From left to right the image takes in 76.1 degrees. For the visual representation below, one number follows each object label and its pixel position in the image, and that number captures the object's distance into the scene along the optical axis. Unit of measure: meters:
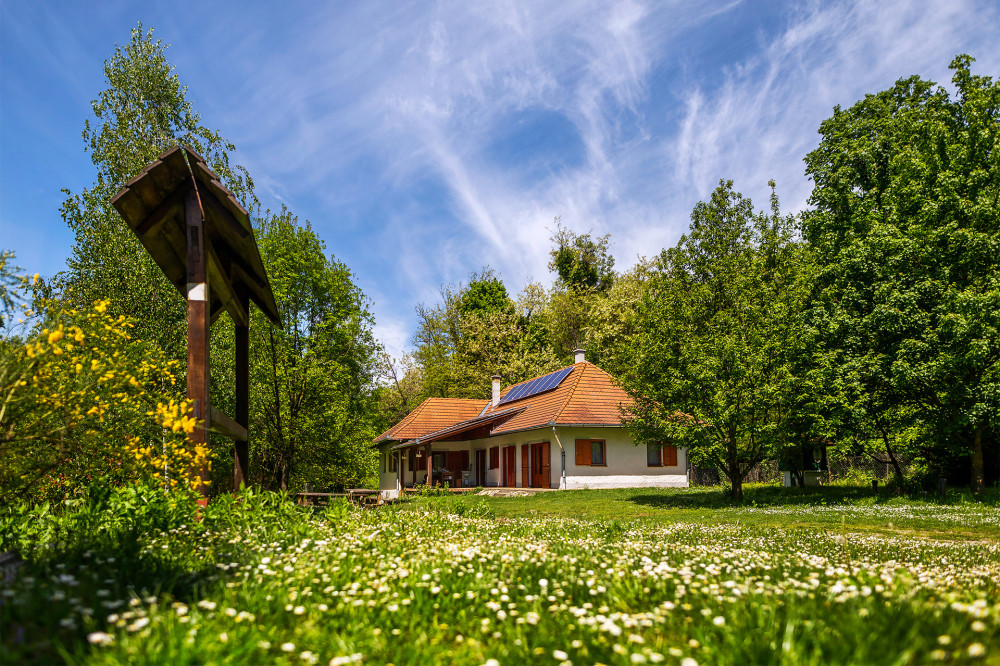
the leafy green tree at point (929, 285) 17.41
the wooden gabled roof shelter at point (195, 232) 7.63
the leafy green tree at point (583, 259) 54.16
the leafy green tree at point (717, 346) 18.36
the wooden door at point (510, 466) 32.25
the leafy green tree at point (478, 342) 50.00
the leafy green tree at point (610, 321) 44.41
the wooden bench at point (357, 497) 16.96
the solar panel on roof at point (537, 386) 32.38
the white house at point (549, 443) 28.69
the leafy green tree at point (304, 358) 22.77
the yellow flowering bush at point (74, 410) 6.29
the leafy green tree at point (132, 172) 18.14
